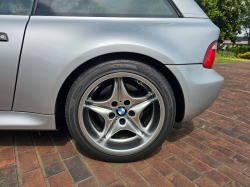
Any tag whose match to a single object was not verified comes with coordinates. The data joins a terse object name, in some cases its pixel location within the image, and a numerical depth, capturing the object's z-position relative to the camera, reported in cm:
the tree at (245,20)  3880
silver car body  151
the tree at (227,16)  2219
